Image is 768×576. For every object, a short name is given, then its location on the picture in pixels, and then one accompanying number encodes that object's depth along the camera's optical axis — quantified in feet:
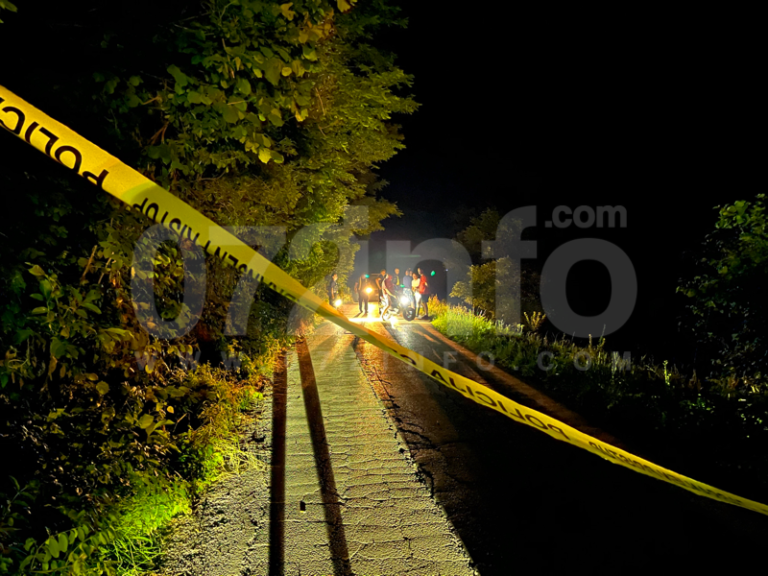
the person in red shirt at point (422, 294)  50.90
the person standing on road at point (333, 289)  58.75
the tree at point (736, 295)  14.40
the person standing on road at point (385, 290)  51.80
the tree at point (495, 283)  52.80
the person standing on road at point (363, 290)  54.85
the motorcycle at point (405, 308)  53.36
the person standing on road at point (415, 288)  50.70
